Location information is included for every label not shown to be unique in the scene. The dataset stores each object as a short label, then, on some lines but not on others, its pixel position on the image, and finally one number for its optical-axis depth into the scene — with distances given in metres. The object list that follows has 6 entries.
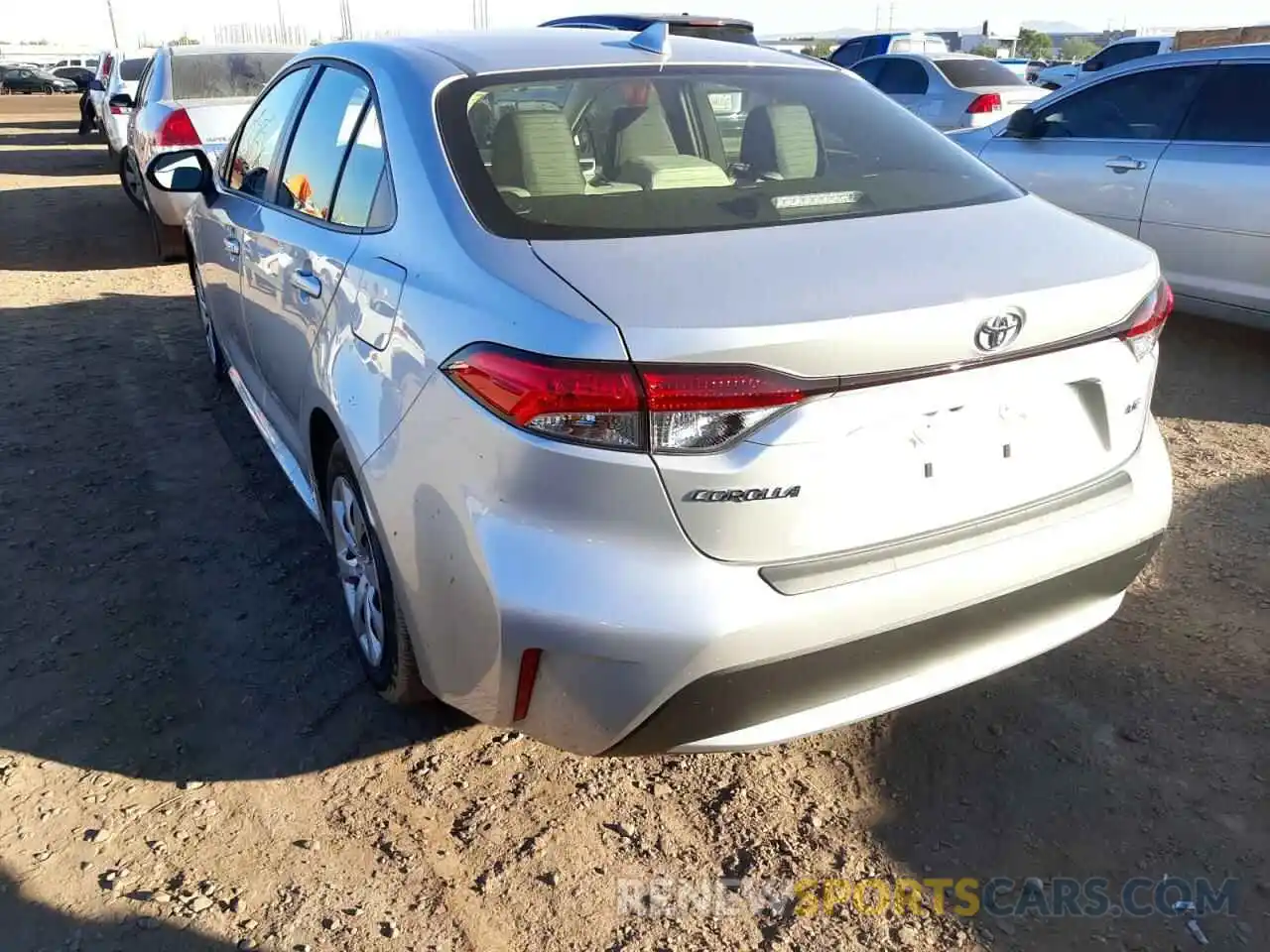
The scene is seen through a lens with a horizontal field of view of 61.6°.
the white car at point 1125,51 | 18.00
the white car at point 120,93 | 10.79
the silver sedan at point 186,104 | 7.76
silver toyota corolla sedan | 1.89
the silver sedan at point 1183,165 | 5.14
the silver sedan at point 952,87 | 11.68
